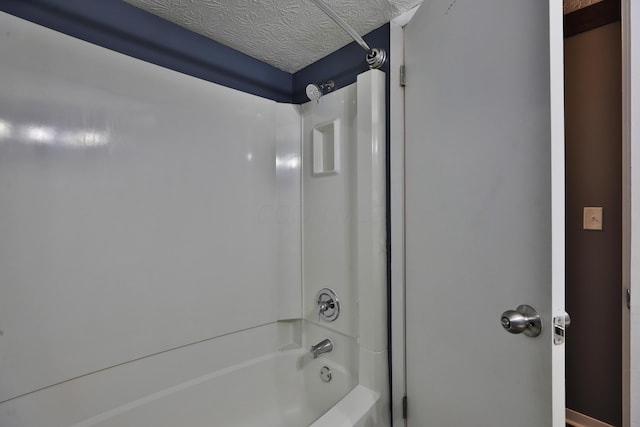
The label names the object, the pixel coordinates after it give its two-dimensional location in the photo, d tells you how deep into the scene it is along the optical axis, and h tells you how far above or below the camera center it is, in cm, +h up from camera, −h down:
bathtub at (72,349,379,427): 123 -95
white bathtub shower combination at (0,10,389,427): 106 -16
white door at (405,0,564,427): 73 +1
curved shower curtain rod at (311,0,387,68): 136 +75
